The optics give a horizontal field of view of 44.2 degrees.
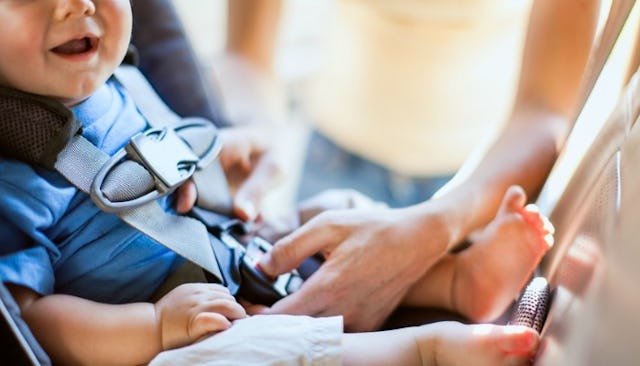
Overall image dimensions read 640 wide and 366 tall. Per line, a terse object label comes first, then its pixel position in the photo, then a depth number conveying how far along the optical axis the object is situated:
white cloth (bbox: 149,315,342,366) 0.71
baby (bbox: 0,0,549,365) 0.75
